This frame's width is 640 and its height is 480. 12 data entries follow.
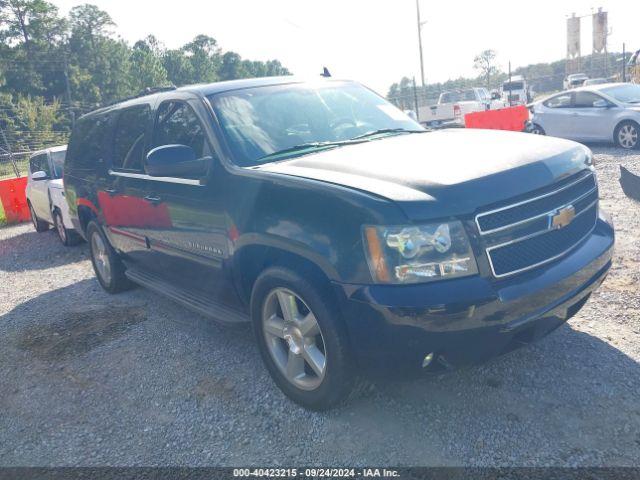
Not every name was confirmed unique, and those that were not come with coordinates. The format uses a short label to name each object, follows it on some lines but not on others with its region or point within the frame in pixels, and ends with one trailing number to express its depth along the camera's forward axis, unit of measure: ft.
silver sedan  39.06
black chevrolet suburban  8.63
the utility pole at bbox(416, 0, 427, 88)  106.50
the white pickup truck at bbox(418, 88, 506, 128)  73.10
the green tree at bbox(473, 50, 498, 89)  279.81
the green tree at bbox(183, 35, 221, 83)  311.68
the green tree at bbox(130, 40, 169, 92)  263.49
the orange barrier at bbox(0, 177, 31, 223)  41.70
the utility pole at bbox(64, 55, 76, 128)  215.12
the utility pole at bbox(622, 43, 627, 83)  76.99
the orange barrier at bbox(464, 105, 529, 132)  50.98
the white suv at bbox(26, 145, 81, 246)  29.40
